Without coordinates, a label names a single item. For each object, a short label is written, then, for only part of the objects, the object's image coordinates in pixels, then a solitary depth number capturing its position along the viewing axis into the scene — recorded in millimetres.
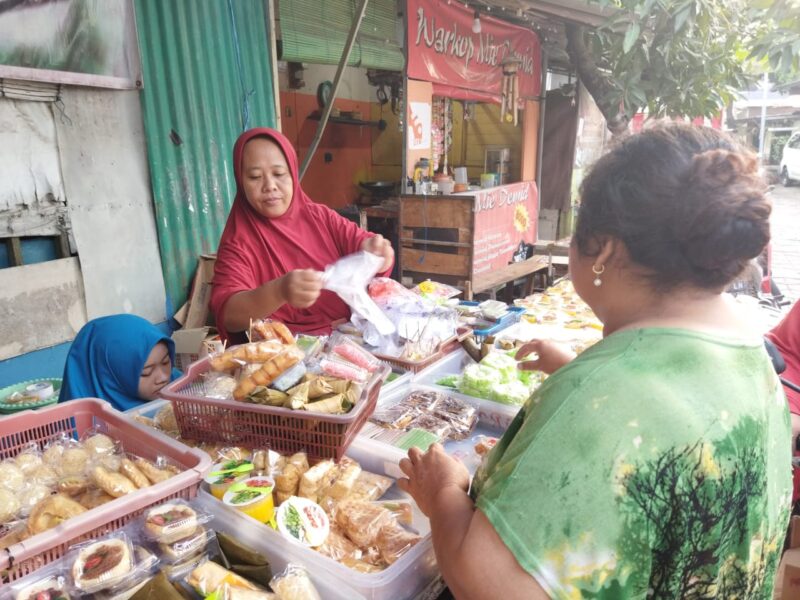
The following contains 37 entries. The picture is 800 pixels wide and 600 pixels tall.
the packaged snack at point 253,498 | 1246
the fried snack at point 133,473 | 1246
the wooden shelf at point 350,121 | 8219
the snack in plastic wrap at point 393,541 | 1220
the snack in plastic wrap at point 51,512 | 1121
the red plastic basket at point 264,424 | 1418
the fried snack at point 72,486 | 1247
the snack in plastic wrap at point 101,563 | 1022
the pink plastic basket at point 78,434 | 1040
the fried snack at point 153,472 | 1281
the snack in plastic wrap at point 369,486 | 1391
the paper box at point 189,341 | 3936
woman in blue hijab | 2225
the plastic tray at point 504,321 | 2592
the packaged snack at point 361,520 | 1262
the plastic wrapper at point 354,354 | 1823
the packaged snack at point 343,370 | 1608
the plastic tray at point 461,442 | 1588
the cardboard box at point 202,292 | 4254
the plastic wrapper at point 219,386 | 1526
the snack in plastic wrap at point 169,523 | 1129
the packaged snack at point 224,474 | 1332
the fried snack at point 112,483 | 1206
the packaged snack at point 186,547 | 1114
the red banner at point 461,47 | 5516
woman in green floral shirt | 778
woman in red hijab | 2332
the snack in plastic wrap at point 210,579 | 1037
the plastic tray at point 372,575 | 1101
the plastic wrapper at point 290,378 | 1461
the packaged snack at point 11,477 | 1246
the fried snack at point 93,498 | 1218
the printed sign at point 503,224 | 6074
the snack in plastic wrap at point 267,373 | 1451
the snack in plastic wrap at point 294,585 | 1064
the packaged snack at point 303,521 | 1199
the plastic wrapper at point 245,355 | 1589
